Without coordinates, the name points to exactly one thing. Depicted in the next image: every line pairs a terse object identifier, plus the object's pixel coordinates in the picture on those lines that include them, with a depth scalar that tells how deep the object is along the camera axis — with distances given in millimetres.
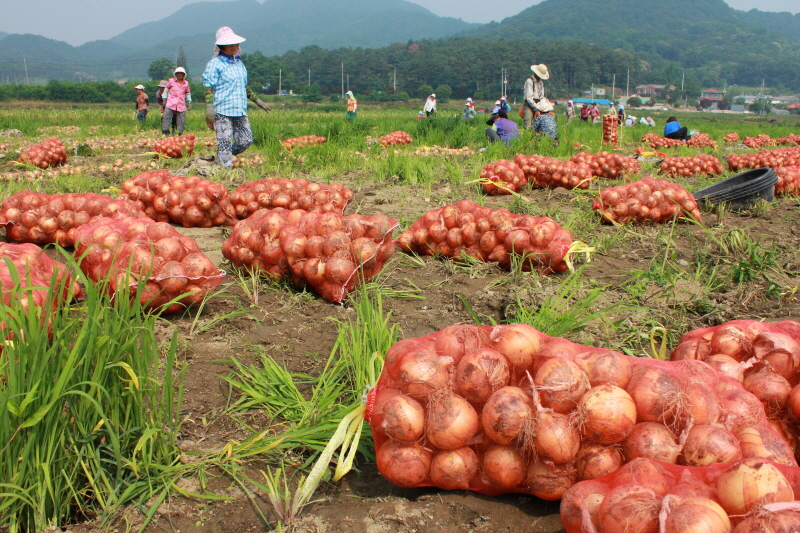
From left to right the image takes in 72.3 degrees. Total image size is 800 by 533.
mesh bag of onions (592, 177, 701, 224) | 4746
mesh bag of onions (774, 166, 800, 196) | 6434
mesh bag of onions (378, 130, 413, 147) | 11539
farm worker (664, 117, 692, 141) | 15828
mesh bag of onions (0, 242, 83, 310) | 2221
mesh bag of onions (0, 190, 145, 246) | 3809
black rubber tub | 5379
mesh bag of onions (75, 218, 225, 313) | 2646
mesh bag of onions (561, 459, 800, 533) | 982
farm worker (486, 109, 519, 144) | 10481
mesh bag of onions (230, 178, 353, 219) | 4414
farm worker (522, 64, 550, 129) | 10727
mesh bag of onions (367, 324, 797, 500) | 1341
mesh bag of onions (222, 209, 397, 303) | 2969
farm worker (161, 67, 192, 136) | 11453
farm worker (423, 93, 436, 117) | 19694
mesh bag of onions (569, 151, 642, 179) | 6926
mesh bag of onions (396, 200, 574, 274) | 3477
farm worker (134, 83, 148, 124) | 16859
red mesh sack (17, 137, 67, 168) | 7875
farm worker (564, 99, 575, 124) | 21794
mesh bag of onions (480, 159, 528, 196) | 6004
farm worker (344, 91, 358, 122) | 18564
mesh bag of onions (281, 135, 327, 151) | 9109
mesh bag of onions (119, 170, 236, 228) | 4418
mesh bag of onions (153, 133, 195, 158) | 8750
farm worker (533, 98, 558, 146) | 10383
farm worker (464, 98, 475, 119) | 22525
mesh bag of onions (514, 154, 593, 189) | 6289
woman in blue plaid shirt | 6684
